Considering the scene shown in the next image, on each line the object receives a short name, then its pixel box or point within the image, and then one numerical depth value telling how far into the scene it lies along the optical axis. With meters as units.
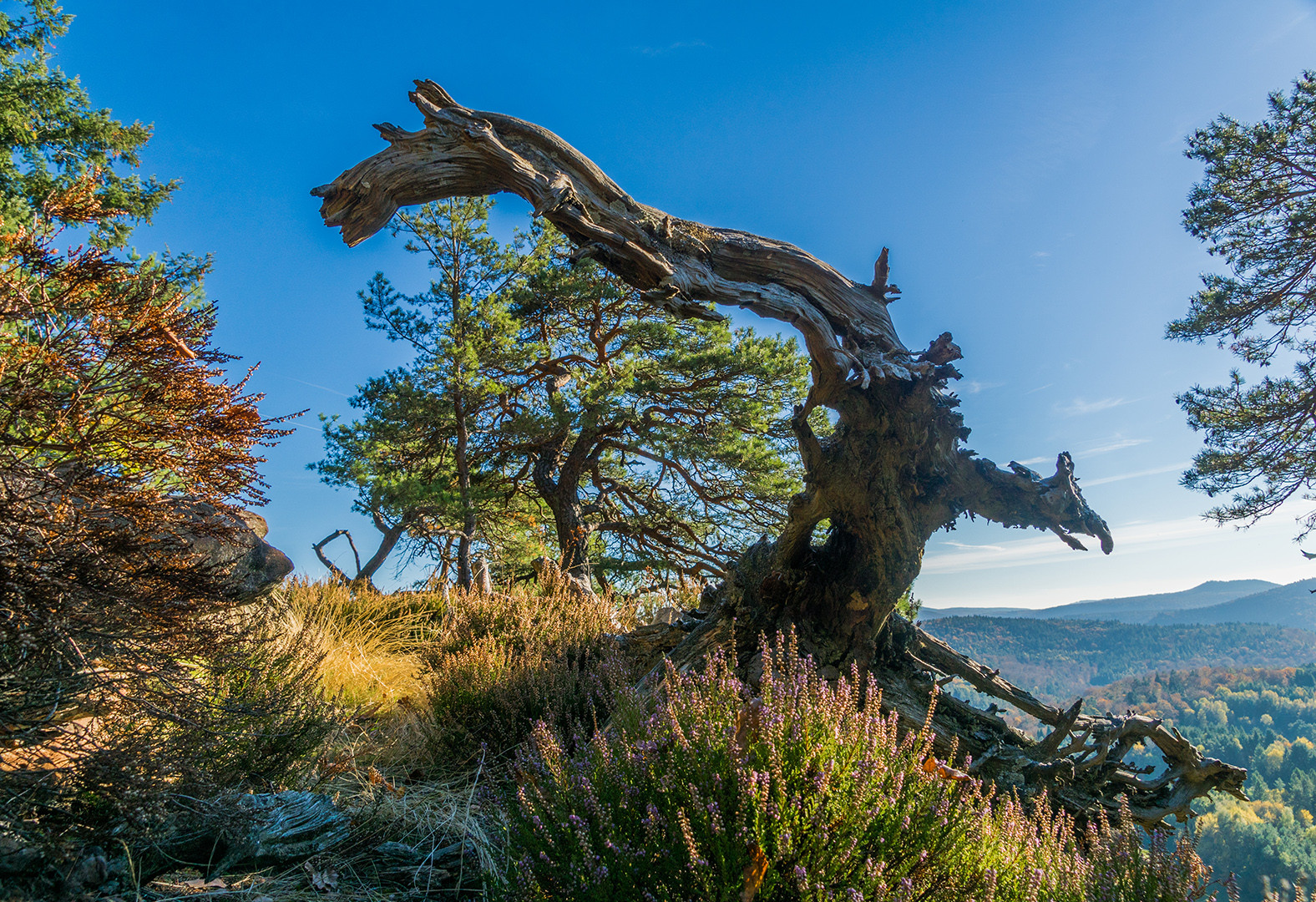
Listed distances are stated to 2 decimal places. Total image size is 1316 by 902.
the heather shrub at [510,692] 4.34
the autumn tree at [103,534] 2.34
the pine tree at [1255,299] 7.36
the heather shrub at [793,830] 1.71
